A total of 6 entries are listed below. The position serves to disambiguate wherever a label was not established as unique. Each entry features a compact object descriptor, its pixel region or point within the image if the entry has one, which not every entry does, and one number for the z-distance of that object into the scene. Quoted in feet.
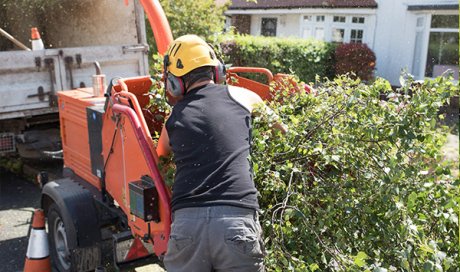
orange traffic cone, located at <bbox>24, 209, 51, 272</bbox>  12.76
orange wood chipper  9.91
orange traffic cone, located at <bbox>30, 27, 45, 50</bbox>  19.34
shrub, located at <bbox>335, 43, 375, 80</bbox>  47.21
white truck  18.54
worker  7.81
